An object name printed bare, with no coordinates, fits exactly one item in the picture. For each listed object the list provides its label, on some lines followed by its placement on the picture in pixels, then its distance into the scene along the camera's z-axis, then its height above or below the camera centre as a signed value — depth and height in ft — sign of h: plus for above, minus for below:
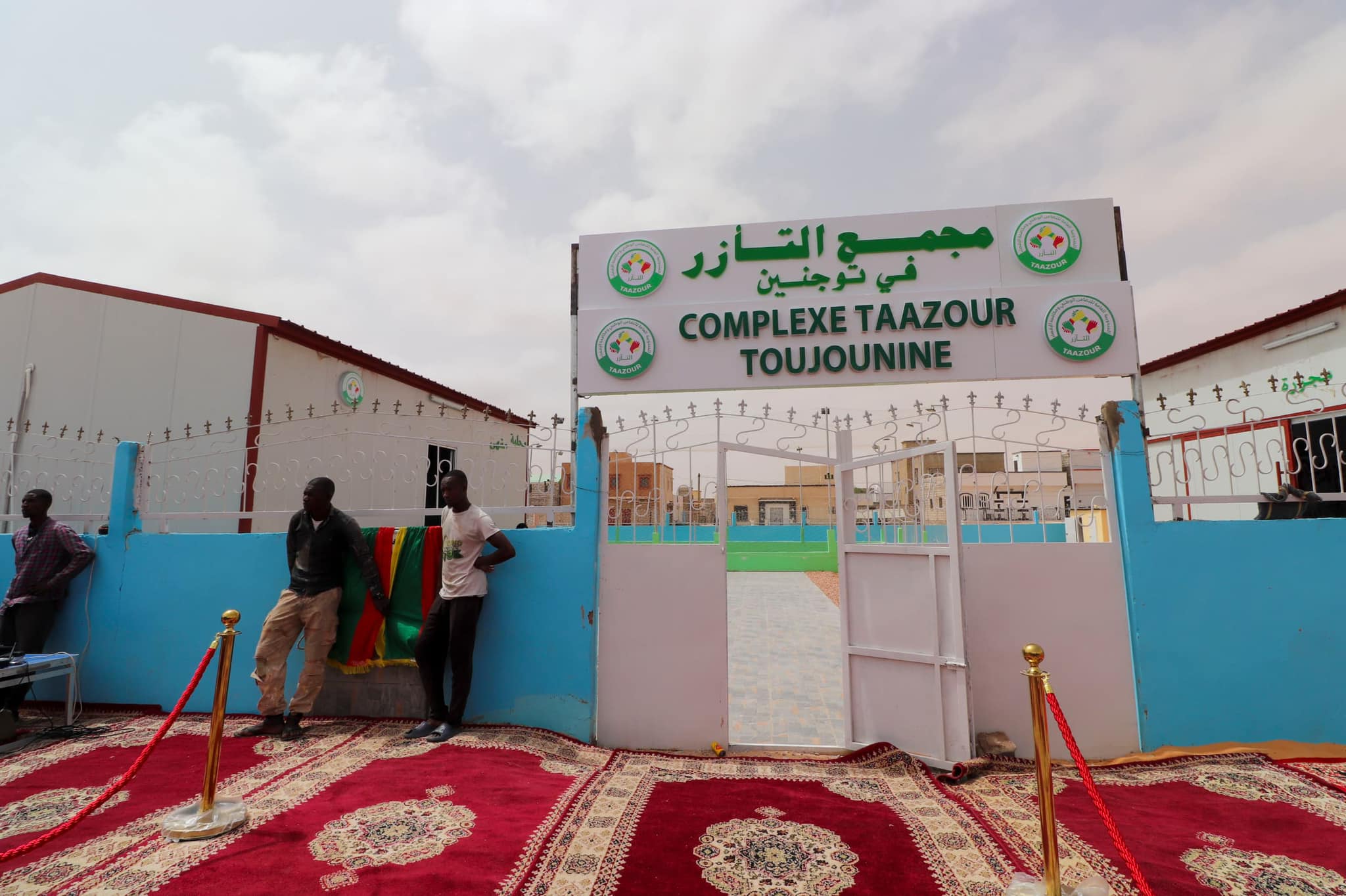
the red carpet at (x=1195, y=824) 8.51 -4.71
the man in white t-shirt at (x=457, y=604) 14.28 -1.74
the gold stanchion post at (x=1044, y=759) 7.99 -3.01
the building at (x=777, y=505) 74.90 +2.79
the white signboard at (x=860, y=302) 16.03 +5.74
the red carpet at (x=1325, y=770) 11.48 -4.67
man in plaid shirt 16.52 -1.18
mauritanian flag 15.14 -1.86
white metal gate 13.00 -1.81
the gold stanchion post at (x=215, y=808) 9.52 -4.39
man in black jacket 14.48 -1.79
